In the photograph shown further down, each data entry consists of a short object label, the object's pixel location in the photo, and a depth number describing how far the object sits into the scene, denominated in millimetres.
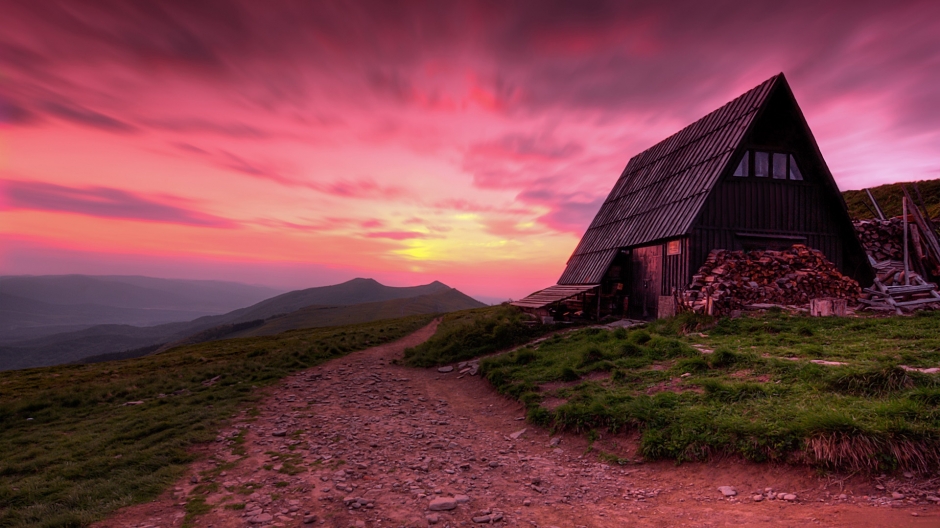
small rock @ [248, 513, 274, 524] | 6057
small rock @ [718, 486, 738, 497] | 6410
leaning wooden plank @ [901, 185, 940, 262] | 21781
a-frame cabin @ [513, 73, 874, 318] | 20297
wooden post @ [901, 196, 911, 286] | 20359
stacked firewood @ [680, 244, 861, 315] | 17938
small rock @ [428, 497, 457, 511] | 6418
